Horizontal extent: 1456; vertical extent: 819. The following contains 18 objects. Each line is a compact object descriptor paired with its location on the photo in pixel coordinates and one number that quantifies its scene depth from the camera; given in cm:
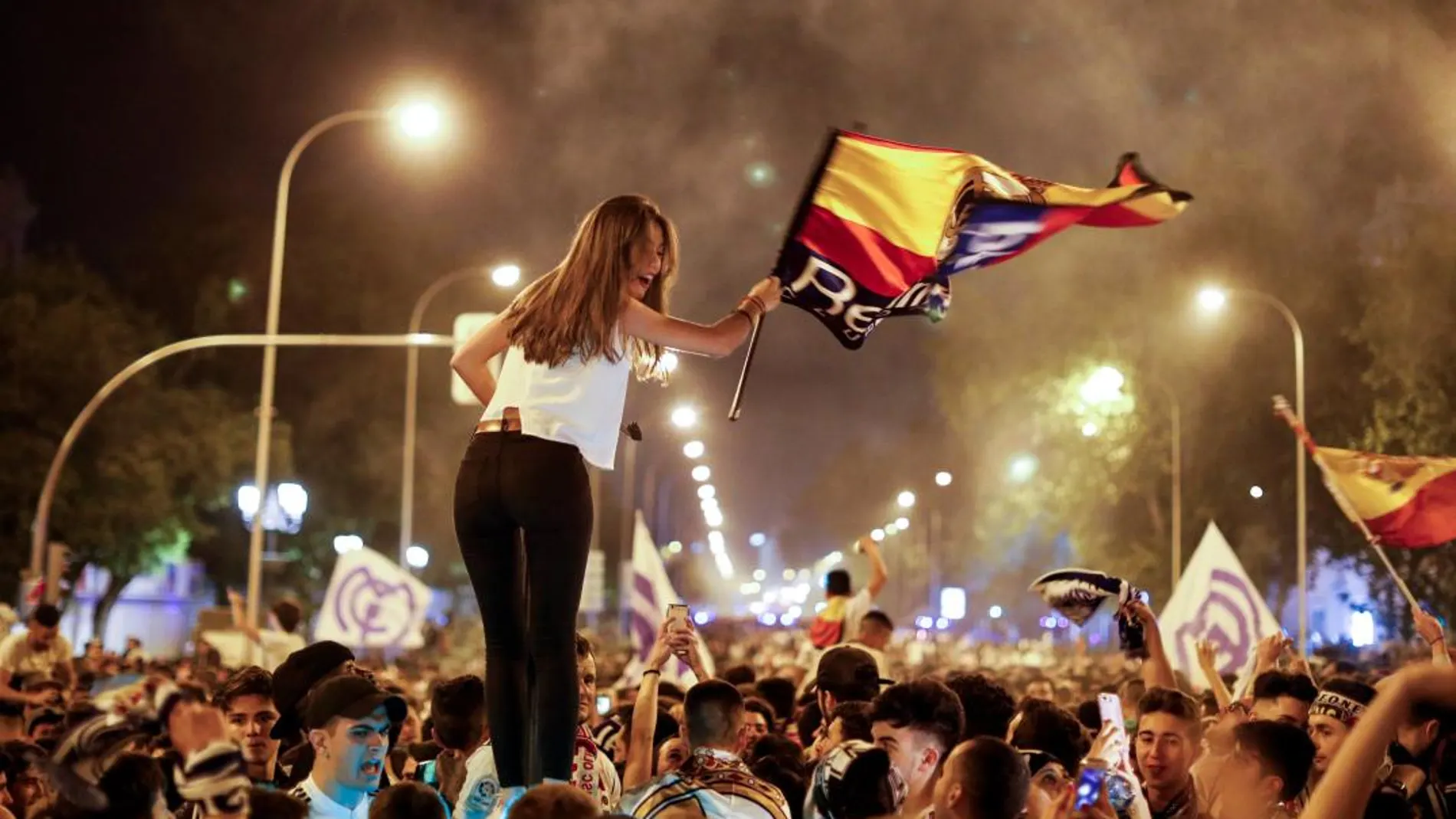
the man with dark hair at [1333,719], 785
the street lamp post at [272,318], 2986
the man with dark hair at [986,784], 502
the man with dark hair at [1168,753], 721
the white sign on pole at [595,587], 3738
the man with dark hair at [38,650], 1523
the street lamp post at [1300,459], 3725
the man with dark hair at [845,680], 838
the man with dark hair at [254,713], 719
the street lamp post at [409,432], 4284
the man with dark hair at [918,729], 612
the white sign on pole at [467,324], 2776
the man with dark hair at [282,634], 1553
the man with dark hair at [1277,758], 621
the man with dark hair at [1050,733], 692
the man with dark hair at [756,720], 913
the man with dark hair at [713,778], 598
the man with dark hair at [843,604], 1419
